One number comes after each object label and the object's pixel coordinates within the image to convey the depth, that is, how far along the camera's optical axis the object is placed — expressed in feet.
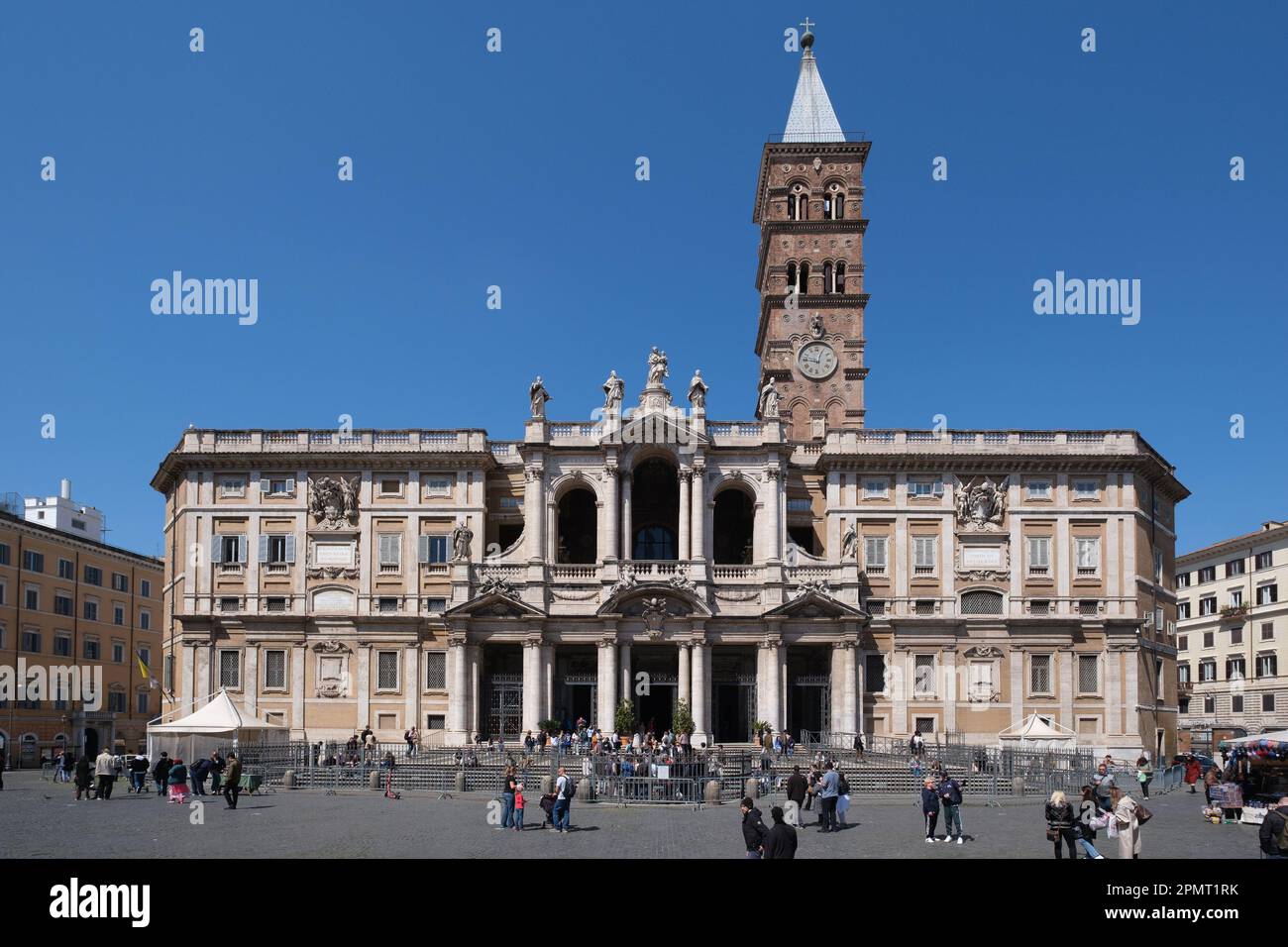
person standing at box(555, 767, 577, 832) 97.19
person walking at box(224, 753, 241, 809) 113.60
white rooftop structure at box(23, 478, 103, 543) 264.93
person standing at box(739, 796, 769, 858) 61.77
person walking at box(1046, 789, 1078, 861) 71.31
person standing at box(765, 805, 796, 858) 55.72
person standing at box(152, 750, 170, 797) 132.36
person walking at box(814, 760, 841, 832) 98.99
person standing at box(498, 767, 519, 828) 99.45
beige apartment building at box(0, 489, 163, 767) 224.53
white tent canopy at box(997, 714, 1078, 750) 148.05
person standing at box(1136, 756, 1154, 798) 130.36
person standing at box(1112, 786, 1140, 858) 69.41
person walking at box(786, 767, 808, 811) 100.99
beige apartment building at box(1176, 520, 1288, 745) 255.91
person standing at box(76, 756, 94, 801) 125.68
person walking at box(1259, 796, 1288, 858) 65.77
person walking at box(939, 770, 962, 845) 90.07
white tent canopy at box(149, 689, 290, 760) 127.75
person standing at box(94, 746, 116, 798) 124.88
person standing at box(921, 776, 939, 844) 91.50
